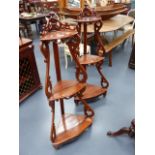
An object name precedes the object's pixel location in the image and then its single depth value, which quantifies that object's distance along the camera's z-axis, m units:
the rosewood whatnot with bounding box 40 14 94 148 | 1.67
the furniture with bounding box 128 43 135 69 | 3.45
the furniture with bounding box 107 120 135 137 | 1.94
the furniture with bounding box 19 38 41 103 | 2.63
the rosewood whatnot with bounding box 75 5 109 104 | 2.31
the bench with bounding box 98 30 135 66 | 3.56
